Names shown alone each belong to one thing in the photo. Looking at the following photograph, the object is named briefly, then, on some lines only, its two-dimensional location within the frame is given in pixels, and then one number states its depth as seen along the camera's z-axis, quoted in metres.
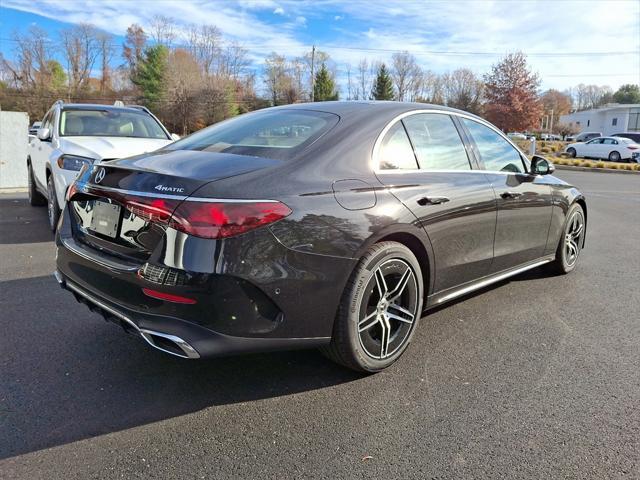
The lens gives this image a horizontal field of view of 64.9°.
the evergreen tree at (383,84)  75.31
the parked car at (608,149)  29.62
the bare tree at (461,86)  82.75
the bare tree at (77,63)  78.69
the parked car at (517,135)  51.91
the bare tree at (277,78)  73.06
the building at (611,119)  68.81
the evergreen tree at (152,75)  67.25
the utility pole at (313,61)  57.10
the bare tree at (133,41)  85.31
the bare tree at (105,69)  83.76
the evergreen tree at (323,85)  72.19
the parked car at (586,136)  43.28
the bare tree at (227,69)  74.44
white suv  5.90
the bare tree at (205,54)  75.38
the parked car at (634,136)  36.14
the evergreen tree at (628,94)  106.74
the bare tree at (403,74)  90.56
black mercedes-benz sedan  2.37
